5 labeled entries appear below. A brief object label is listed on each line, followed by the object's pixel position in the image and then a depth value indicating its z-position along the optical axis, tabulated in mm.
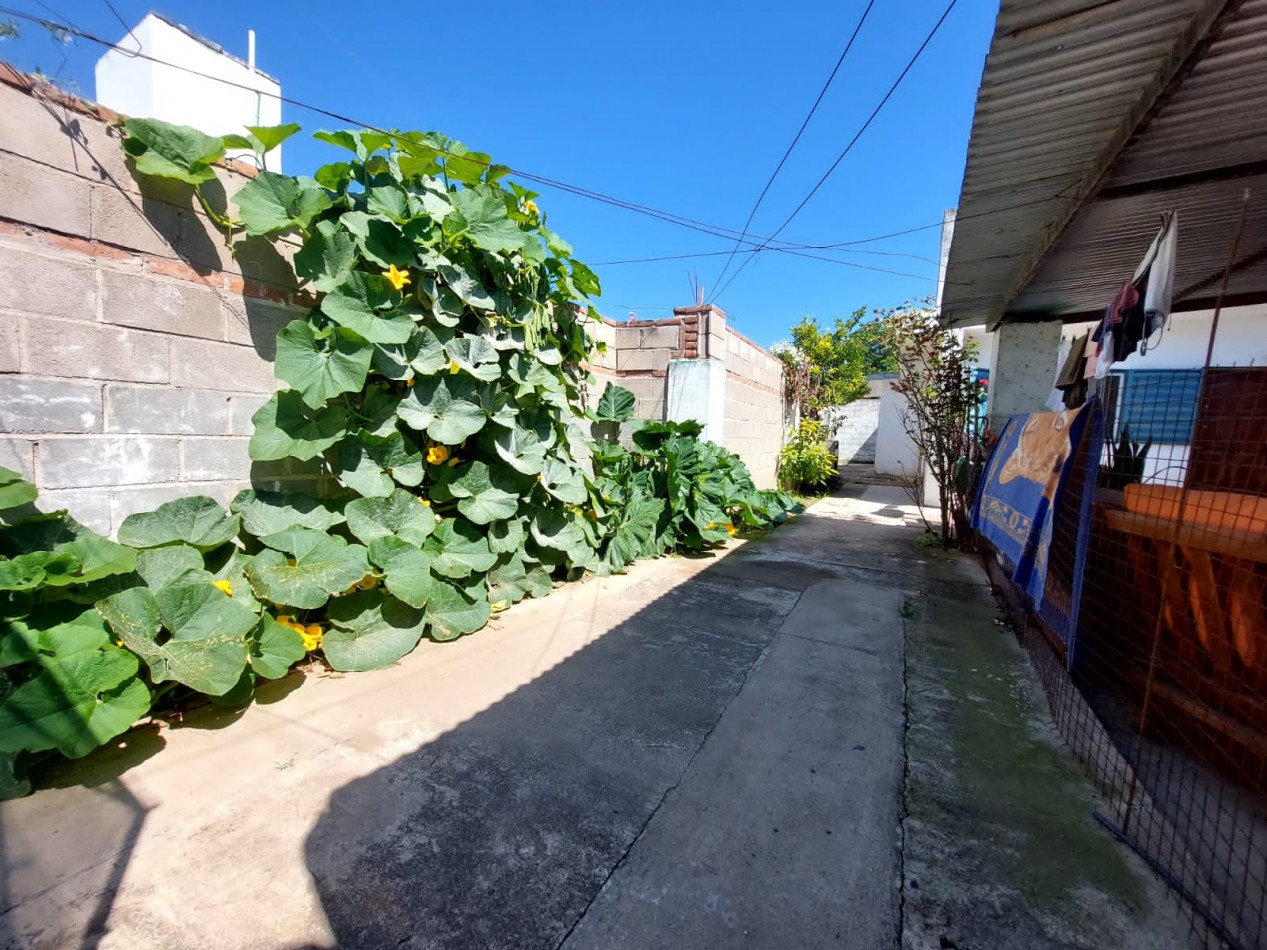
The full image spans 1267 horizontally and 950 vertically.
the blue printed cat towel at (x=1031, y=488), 2041
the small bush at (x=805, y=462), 8414
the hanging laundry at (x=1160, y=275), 2139
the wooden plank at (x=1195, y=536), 1607
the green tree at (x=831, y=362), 8969
